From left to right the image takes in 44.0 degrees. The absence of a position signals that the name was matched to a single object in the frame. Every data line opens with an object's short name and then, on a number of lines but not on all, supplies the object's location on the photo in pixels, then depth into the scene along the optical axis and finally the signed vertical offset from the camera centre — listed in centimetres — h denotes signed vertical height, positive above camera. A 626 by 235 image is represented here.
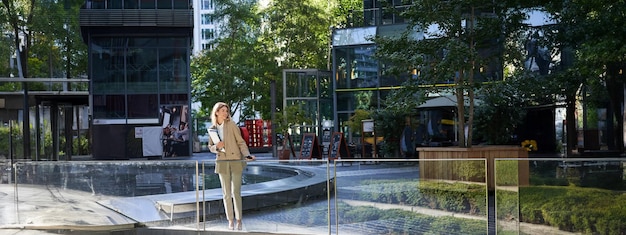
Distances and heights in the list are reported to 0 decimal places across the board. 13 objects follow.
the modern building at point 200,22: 13438 +1699
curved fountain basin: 1008 -109
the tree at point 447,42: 1623 +155
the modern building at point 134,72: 3684 +228
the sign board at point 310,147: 2727 -110
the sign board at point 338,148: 2702 -113
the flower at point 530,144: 2511 -106
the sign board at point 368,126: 2797 -39
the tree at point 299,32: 4759 +529
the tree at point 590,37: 1430 +158
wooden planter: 819 -63
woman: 999 -53
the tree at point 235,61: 4912 +362
